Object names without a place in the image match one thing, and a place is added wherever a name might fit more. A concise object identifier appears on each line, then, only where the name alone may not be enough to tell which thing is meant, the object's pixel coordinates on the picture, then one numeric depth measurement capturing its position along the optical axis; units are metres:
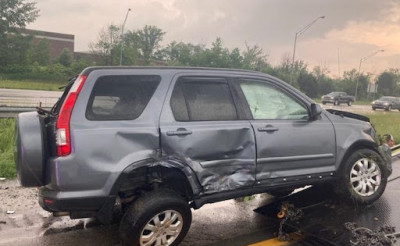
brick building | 68.81
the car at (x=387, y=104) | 38.53
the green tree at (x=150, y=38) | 81.96
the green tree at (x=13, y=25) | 45.94
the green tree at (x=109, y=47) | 48.22
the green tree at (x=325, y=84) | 61.91
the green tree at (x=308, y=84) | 58.88
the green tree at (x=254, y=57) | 60.29
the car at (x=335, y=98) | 42.41
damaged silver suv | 3.44
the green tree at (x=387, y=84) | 73.25
